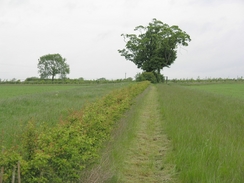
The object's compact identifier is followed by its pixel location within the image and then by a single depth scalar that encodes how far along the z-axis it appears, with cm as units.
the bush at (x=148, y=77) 4758
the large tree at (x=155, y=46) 4856
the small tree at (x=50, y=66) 9112
